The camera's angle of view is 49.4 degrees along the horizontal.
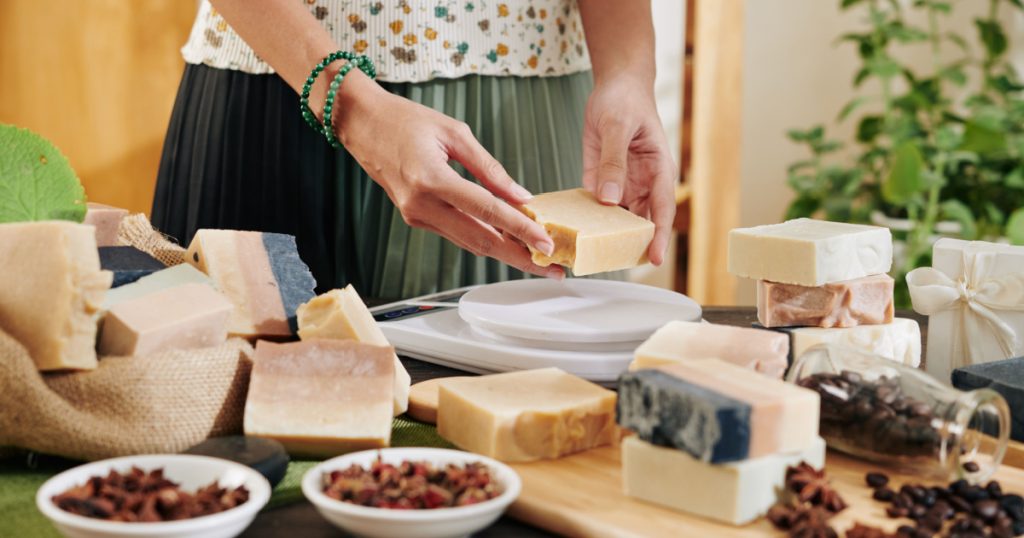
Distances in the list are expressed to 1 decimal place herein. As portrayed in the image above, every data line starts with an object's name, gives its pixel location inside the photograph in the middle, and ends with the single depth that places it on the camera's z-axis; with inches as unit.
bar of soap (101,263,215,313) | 38.2
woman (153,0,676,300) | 68.1
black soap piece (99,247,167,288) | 39.5
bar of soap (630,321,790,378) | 38.3
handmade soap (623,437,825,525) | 31.7
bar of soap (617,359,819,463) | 30.6
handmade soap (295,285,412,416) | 40.8
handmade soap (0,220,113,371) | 34.5
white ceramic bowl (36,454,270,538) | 28.2
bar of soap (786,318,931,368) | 43.8
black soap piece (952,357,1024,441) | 40.1
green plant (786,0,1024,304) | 117.4
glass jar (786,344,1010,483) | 35.7
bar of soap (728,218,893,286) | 44.0
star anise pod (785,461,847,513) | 32.3
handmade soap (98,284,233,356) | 36.4
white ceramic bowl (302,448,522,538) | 29.4
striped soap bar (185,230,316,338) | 42.1
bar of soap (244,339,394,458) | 36.2
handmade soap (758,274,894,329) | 45.0
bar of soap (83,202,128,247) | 42.7
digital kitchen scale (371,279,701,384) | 47.7
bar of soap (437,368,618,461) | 37.2
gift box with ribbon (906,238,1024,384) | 45.8
